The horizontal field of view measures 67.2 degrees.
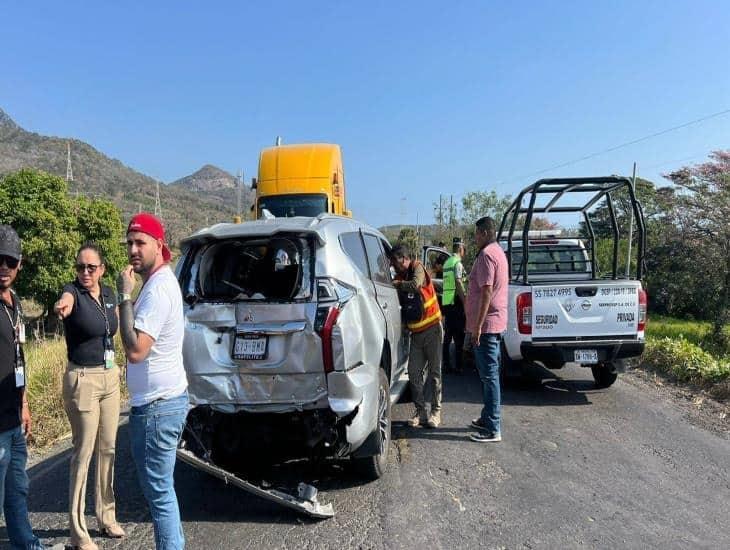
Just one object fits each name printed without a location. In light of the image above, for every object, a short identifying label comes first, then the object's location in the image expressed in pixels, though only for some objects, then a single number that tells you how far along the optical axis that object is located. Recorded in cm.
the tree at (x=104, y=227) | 1429
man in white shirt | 273
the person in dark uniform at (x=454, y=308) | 818
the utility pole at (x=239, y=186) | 3110
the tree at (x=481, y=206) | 2523
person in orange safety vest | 560
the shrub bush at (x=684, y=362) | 726
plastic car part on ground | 351
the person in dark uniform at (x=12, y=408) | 295
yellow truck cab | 1237
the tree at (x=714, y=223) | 1321
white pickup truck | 648
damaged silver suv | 380
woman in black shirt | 351
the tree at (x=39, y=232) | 1293
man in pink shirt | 527
